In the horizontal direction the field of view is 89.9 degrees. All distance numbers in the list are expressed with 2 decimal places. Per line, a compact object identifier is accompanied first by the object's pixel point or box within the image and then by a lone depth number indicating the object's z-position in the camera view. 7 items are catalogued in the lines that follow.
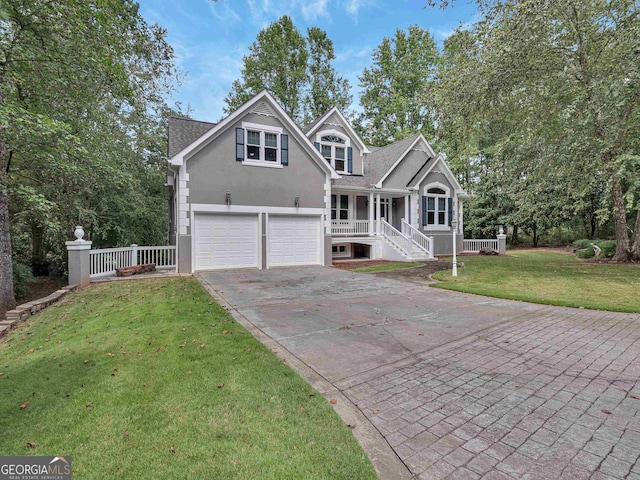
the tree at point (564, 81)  9.12
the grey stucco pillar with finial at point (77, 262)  9.70
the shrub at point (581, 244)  21.79
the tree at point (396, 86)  28.84
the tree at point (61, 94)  7.17
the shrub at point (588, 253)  18.22
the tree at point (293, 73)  28.34
